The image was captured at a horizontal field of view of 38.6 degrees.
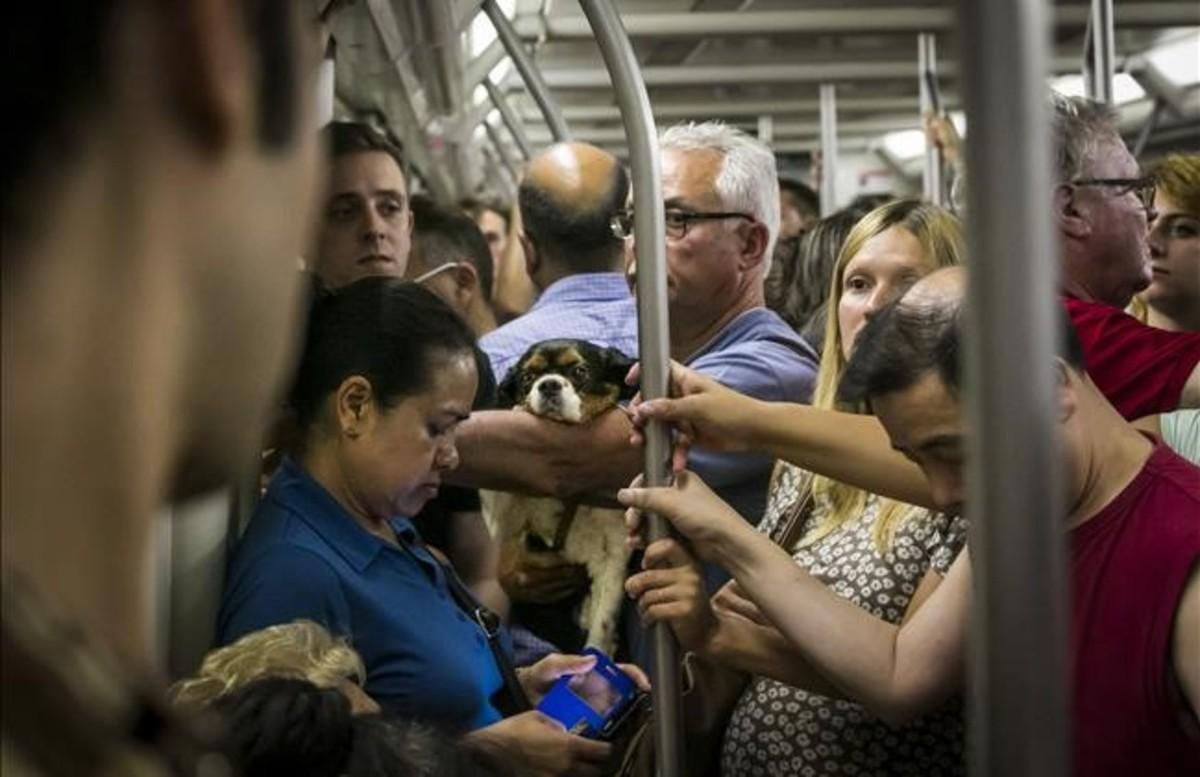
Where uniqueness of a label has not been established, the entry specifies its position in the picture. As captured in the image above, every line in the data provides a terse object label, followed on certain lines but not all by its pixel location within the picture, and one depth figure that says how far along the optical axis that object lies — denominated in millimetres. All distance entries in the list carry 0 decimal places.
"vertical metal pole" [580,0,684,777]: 1840
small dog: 2490
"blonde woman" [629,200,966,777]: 2002
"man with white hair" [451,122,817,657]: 2449
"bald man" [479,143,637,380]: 2760
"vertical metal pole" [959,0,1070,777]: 792
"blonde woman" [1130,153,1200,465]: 3131
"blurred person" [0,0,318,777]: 583
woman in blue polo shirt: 1856
